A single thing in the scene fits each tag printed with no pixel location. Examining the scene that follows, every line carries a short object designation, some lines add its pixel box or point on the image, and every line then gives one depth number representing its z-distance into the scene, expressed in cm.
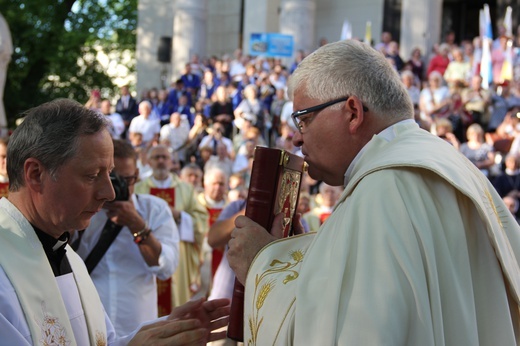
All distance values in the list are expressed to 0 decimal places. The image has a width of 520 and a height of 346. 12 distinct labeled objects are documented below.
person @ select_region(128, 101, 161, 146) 1750
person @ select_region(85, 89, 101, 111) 1783
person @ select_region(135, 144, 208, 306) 800
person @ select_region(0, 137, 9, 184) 698
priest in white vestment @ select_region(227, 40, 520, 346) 220
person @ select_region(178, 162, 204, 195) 1038
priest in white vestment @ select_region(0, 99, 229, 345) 261
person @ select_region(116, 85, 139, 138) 1984
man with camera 478
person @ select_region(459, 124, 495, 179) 1160
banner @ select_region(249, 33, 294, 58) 1917
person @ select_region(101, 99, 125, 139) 1772
